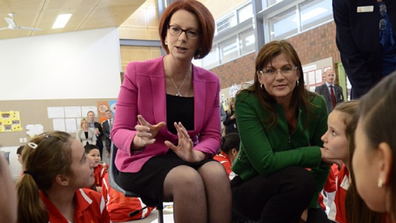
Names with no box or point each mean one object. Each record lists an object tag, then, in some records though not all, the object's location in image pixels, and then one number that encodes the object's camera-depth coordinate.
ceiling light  8.27
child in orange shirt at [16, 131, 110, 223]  1.59
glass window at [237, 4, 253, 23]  7.91
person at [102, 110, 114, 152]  8.76
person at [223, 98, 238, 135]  4.47
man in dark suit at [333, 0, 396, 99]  1.92
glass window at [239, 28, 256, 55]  7.99
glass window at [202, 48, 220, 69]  9.46
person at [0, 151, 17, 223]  0.93
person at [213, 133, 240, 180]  3.32
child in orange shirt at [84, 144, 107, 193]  3.84
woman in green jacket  1.52
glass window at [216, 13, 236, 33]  8.48
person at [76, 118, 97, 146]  8.80
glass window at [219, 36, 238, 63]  8.64
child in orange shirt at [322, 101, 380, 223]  1.59
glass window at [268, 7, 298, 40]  6.96
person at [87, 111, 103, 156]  8.88
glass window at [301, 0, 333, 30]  6.21
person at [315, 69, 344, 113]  5.55
